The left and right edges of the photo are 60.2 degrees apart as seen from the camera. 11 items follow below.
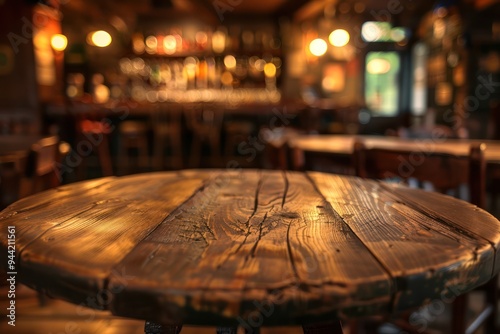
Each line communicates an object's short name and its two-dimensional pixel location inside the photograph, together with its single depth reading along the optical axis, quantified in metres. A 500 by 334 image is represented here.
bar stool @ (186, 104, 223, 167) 6.54
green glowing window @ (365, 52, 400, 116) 10.34
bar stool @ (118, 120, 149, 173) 6.70
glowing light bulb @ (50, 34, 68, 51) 7.32
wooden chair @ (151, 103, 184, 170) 6.50
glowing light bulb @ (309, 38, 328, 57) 6.46
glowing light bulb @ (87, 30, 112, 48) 7.16
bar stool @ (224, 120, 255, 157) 6.70
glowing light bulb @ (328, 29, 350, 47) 5.86
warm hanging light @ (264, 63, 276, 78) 8.78
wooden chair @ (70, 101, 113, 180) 6.33
